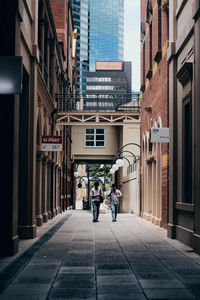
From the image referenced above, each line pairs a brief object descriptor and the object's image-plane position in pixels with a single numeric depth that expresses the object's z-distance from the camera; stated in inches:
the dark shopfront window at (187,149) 499.2
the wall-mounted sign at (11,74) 273.9
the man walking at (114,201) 896.9
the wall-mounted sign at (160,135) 574.9
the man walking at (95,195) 856.3
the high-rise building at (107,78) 5861.2
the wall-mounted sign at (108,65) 5880.9
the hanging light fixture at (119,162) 1298.2
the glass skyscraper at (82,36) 6624.0
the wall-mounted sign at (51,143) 693.3
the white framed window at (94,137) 1920.5
